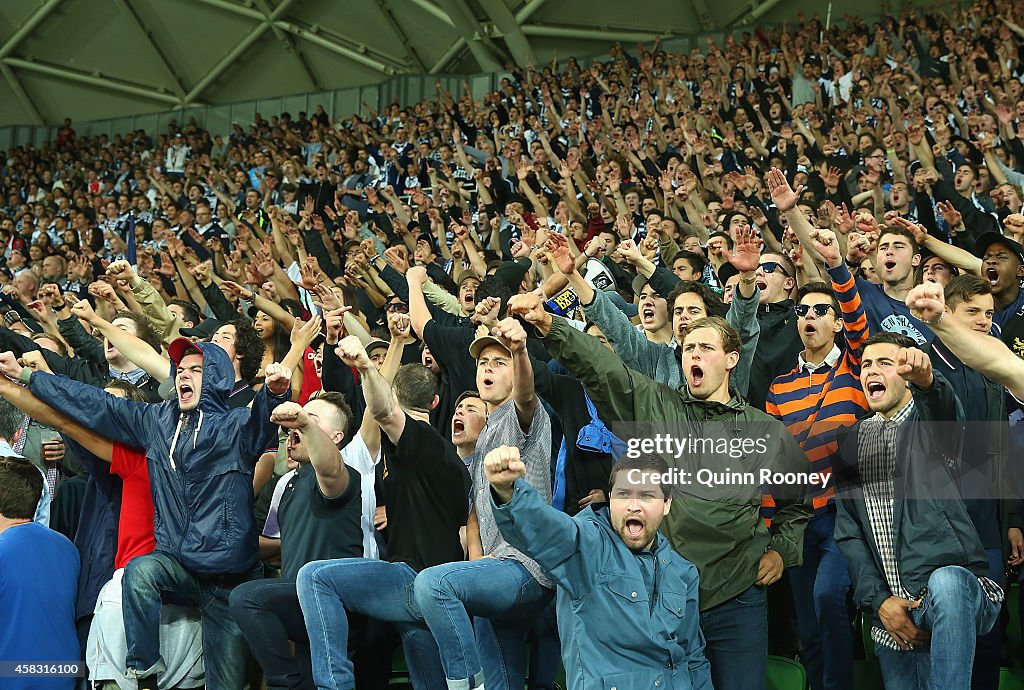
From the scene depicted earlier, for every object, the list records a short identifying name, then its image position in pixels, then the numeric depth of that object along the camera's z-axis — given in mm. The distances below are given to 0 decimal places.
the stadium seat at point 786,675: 7832
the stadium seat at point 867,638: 8383
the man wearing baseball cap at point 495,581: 7465
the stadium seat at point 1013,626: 8422
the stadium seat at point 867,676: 8281
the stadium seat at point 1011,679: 7855
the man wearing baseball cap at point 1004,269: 9680
